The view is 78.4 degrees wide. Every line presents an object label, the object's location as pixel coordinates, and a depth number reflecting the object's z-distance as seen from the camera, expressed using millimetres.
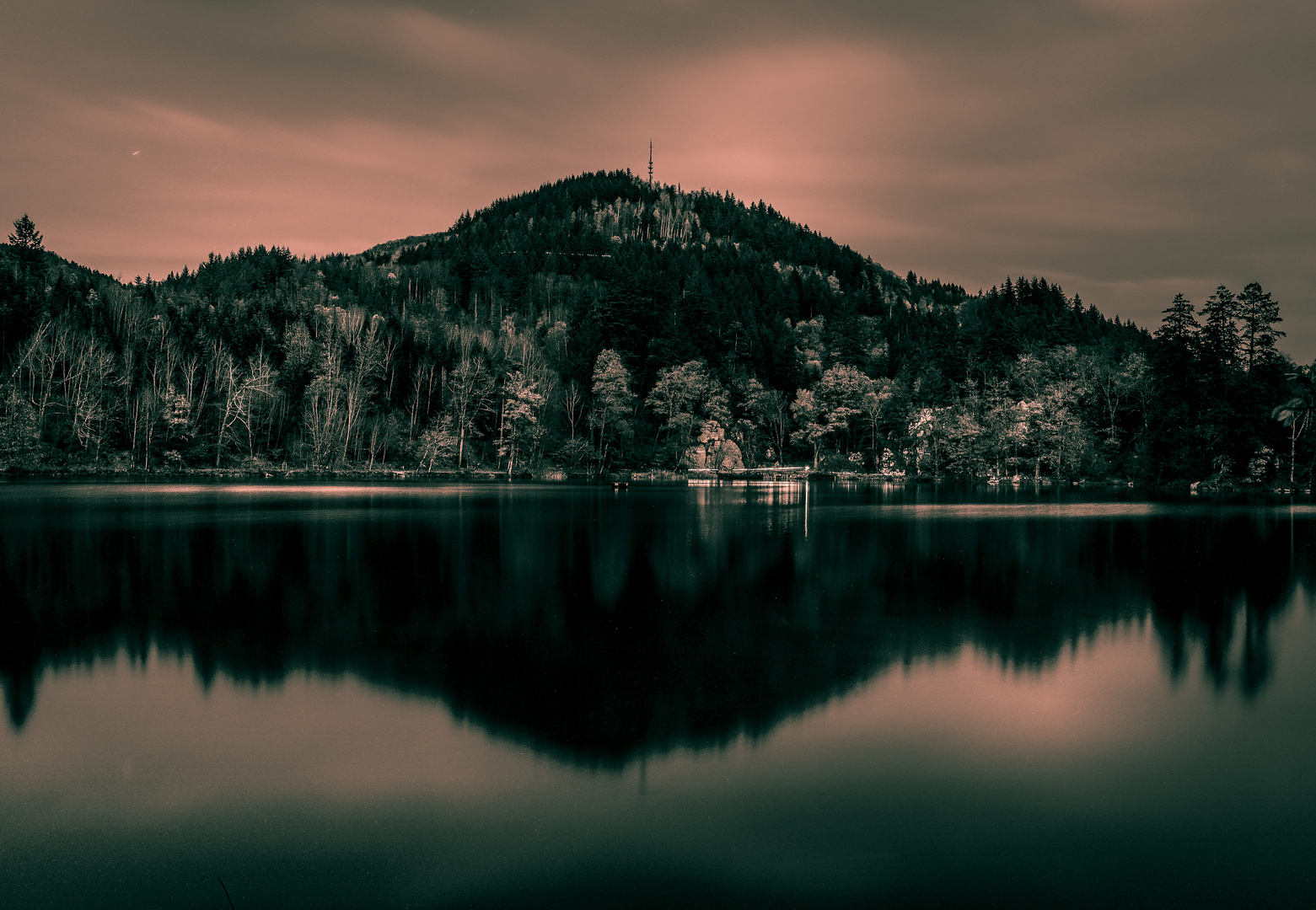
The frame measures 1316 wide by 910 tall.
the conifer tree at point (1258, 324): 75438
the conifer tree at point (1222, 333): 76750
